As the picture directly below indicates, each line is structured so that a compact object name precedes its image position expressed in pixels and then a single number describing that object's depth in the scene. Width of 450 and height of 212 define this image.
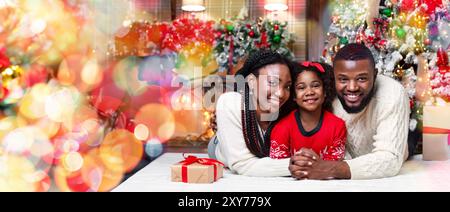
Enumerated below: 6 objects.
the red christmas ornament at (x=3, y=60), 2.44
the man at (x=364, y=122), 1.42
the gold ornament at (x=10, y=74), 2.52
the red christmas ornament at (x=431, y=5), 1.96
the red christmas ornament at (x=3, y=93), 2.55
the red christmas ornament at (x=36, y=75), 2.70
